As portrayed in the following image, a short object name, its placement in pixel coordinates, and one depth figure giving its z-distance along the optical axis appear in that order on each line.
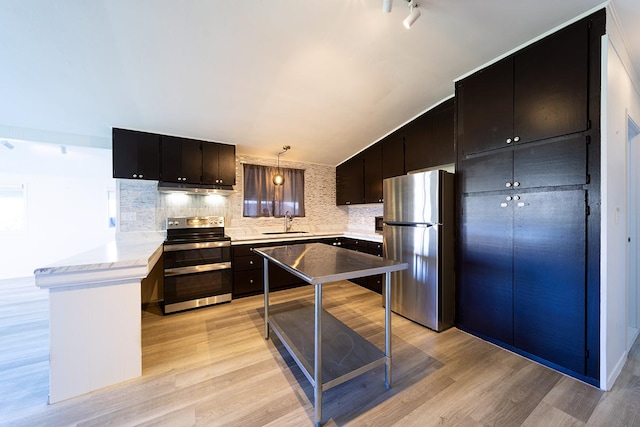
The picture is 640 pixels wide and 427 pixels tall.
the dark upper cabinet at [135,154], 2.89
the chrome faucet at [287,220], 4.42
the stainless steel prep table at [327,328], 1.44
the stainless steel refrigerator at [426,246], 2.47
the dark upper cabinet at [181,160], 3.14
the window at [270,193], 4.10
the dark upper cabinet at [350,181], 4.32
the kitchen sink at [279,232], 4.21
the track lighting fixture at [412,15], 1.54
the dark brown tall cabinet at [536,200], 1.72
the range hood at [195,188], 3.17
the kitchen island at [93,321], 1.59
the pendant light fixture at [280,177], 3.90
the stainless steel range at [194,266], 2.95
